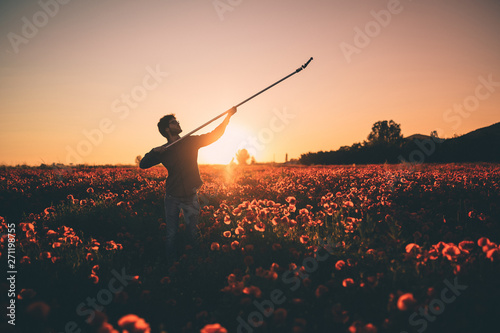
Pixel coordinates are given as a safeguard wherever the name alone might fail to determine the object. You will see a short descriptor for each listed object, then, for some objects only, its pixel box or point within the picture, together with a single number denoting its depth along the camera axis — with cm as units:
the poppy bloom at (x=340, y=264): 278
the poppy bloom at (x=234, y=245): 341
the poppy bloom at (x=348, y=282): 242
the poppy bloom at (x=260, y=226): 380
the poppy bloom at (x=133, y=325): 148
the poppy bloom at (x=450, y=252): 237
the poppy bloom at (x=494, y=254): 229
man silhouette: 404
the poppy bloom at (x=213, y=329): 159
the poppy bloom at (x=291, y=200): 431
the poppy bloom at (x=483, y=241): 247
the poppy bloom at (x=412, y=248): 268
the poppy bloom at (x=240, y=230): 376
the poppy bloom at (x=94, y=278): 289
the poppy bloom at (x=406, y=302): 182
